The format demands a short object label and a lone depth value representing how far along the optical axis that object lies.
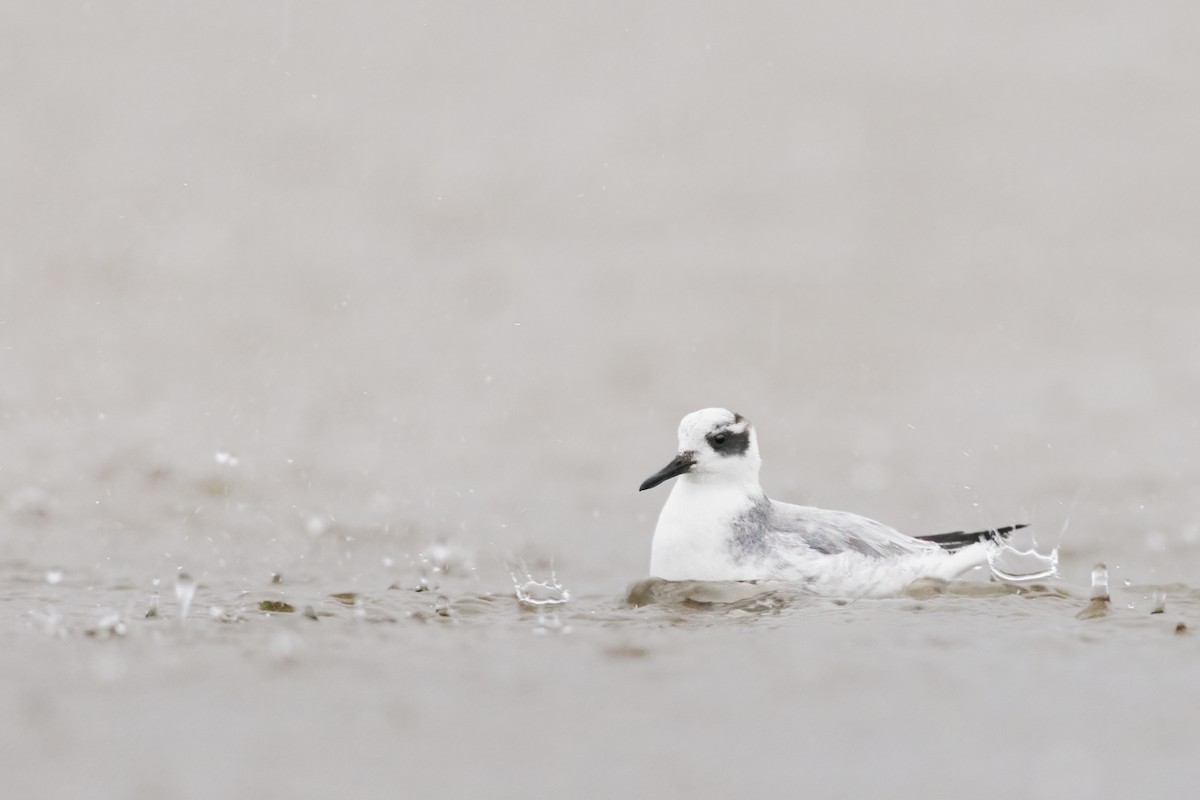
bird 17.55
